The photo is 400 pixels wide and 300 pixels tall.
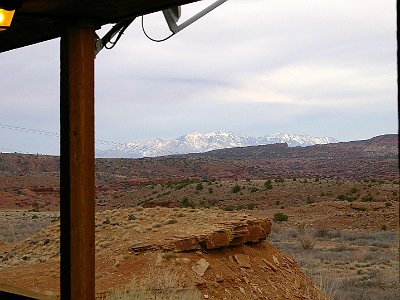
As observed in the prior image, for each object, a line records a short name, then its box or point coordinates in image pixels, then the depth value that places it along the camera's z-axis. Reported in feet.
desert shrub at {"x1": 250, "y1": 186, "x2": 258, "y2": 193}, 123.53
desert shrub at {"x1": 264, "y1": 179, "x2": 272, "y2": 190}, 124.36
